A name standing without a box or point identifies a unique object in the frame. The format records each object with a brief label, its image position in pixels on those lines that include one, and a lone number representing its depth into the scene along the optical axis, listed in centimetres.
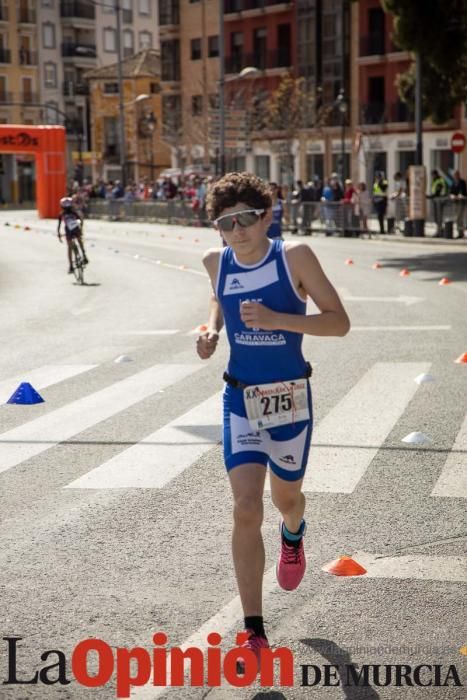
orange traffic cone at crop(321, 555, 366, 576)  558
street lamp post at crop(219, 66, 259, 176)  5041
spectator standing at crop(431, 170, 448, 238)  3631
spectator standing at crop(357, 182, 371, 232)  3800
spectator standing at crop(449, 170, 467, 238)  3581
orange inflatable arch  6273
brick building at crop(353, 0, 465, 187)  6378
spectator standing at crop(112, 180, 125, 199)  6375
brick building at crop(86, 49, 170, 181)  9712
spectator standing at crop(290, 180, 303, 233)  4112
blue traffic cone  1022
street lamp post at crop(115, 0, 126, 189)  6788
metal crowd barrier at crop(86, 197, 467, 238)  3603
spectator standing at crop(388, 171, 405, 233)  3894
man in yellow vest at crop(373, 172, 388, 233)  3916
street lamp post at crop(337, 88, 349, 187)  5986
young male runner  467
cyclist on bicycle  2433
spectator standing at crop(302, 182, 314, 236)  4050
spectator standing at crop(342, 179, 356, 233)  3862
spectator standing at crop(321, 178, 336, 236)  3922
